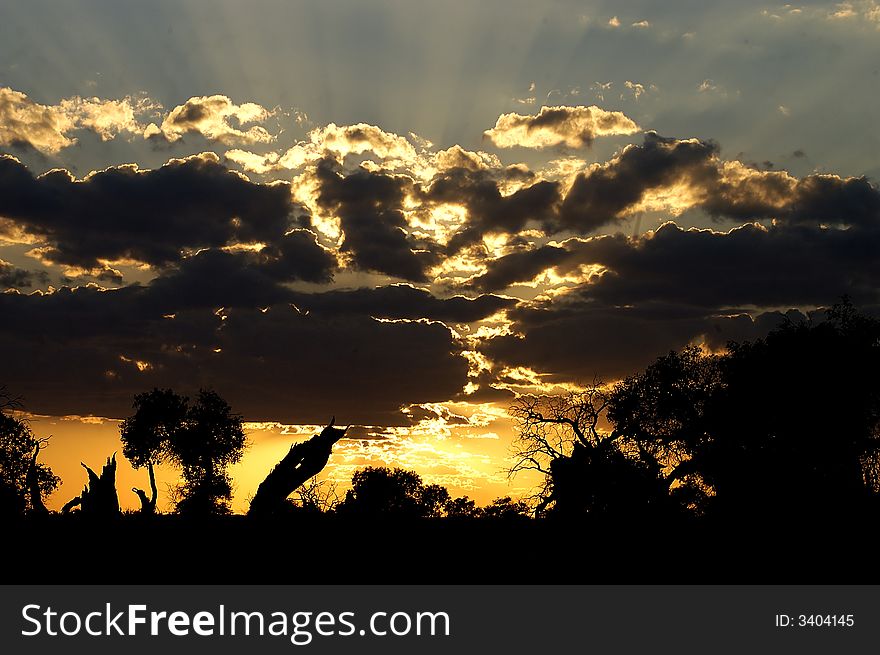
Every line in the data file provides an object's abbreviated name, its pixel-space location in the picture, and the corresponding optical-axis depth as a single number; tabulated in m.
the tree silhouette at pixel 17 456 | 71.50
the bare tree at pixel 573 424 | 61.56
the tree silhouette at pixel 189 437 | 75.12
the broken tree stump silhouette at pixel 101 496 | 39.50
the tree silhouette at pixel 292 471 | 34.78
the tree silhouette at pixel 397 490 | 109.06
